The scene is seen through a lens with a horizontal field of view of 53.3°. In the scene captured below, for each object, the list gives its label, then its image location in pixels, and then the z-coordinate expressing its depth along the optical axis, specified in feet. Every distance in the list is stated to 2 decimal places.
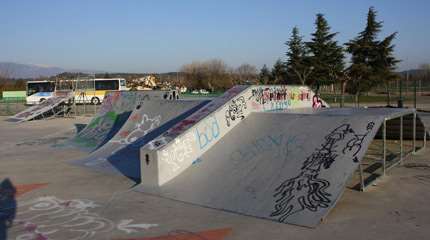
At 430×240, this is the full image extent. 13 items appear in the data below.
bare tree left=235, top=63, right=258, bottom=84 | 284.12
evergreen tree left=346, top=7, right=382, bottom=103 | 145.89
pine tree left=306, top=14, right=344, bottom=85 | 155.22
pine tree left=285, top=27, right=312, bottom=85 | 162.30
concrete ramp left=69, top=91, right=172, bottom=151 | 44.34
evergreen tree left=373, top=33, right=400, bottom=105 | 146.10
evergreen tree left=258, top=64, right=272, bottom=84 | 193.36
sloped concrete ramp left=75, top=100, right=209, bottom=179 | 33.27
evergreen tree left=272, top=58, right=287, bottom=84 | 175.09
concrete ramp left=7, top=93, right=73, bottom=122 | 83.93
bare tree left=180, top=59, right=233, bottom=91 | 252.62
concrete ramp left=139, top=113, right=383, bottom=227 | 19.54
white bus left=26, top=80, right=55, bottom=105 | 146.20
